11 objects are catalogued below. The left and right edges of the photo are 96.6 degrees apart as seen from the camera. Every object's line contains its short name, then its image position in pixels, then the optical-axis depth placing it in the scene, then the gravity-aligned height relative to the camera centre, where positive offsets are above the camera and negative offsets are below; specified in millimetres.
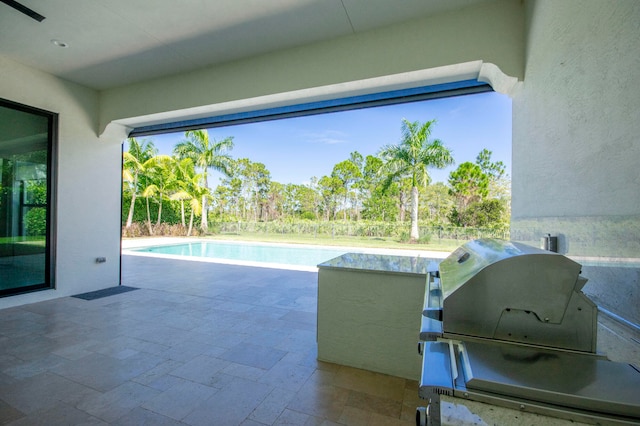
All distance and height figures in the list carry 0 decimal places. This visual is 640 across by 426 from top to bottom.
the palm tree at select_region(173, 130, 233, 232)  13945 +2974
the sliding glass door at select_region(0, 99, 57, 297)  3498 +143
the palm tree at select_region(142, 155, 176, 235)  12727 +1585
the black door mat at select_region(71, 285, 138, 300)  3998 -1226
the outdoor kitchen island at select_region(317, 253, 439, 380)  2078 -768
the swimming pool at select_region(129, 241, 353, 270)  9328 -1478
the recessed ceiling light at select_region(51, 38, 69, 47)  2986 +1760
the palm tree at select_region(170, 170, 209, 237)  13084 +897
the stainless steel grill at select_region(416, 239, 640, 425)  633 -385
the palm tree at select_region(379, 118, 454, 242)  10859 +2325
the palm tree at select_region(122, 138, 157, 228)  11984 +2054
